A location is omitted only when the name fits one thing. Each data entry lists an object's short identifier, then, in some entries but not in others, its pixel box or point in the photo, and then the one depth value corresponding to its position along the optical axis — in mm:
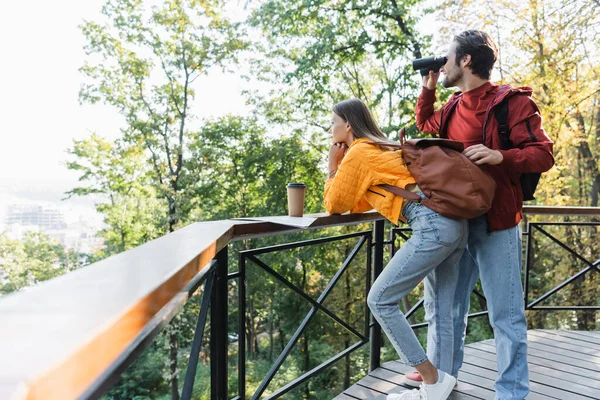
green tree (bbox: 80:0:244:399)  11031
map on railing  1663
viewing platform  368
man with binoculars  1583
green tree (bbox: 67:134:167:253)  12477
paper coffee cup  1907
